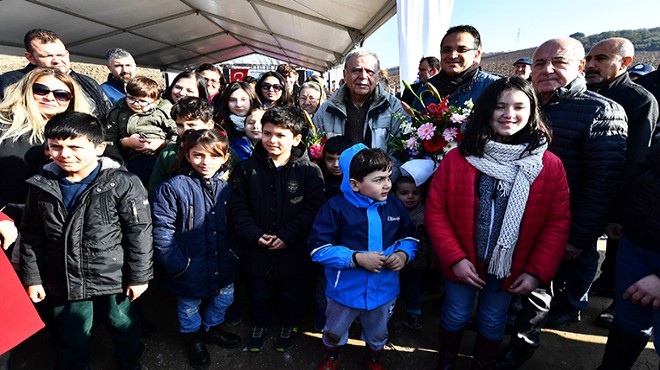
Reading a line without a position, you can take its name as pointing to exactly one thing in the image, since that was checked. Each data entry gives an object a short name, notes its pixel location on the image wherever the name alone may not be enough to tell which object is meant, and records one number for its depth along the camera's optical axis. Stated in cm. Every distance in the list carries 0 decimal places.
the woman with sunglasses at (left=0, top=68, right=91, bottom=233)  207
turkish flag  1122
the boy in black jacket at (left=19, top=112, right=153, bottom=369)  180
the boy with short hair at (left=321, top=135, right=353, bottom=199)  252
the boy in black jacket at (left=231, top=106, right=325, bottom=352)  225
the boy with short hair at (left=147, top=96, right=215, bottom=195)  247
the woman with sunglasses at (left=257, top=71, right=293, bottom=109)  362
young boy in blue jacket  196
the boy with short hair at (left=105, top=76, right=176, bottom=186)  279
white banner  441
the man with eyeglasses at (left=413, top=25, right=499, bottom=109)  251
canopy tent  658
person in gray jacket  260
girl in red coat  178
